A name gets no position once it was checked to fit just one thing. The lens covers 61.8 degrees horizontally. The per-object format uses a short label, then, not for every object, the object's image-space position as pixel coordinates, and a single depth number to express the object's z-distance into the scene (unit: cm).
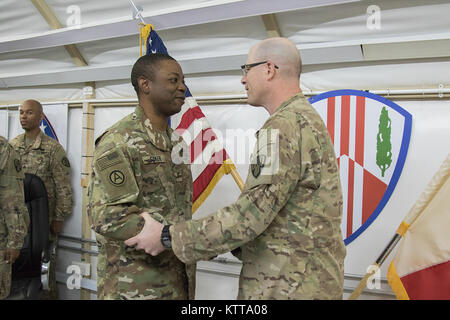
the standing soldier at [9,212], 207
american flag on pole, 235
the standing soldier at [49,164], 310
